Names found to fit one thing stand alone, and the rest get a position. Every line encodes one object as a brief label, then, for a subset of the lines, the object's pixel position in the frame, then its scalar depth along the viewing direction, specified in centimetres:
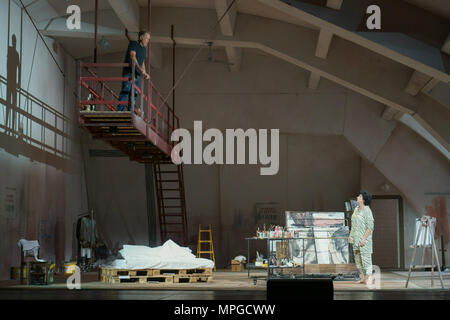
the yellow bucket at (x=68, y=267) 1560
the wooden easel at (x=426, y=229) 1189
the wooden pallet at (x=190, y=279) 1330
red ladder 2000
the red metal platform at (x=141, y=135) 1191
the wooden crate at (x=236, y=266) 1866
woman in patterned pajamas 1241
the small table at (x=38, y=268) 1309
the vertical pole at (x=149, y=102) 1277
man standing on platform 1218
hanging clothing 1759
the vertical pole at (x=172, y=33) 1550
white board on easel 1208
